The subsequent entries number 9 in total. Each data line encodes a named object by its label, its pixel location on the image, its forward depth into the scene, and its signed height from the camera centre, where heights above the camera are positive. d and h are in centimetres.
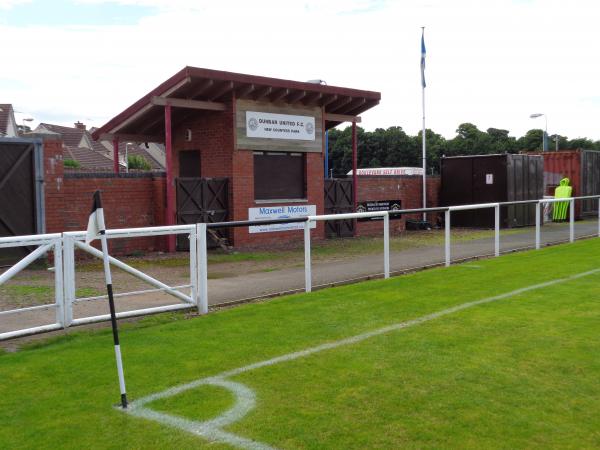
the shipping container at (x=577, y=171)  2867 +99
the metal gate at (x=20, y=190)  1316 +22
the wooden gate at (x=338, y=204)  2003 -21
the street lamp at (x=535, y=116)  3891 +454
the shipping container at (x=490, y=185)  2381 +37
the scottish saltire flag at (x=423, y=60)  2503 +504
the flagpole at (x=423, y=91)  2434 +384
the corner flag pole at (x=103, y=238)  512 -32
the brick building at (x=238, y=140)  1645 +158
